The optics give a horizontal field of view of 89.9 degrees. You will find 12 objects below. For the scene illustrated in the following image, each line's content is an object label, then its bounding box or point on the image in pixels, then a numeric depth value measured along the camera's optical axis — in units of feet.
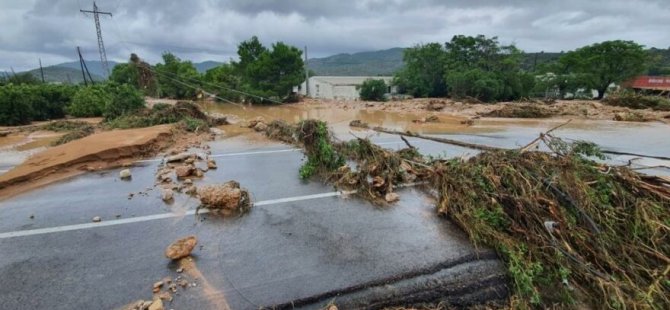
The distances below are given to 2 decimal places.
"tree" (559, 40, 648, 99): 90.22
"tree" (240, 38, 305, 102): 97.09
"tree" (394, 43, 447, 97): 105.81
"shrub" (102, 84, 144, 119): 45.60
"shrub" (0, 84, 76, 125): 46.47
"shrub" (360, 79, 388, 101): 110.63
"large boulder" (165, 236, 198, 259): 10.60
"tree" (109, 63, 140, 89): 136.56
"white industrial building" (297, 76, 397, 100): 124.98
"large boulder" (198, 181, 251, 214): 14.26
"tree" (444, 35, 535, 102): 86.38
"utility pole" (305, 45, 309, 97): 112.06
